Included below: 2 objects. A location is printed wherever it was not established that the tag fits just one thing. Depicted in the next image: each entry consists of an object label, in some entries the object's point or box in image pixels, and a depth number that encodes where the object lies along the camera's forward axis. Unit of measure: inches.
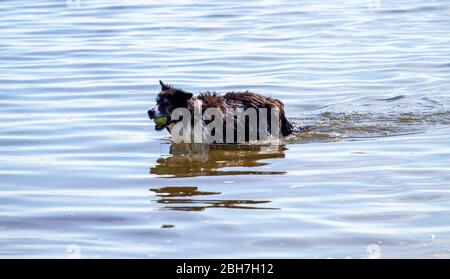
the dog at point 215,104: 426.6
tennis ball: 427.9
